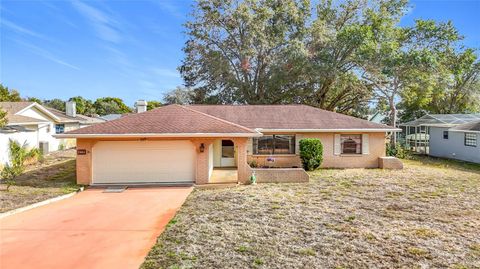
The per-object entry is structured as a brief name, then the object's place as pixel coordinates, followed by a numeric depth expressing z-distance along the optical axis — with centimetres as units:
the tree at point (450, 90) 2439
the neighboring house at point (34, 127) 1831
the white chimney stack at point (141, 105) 1953
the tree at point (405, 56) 2270
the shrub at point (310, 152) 1606
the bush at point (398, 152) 2195
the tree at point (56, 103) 7092
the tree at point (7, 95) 2970
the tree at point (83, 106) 6319
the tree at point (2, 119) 1555
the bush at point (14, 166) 1129
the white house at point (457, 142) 2020
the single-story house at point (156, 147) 1279
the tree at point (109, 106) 6950
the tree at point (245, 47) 2773
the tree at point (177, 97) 4416
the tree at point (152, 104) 6572
